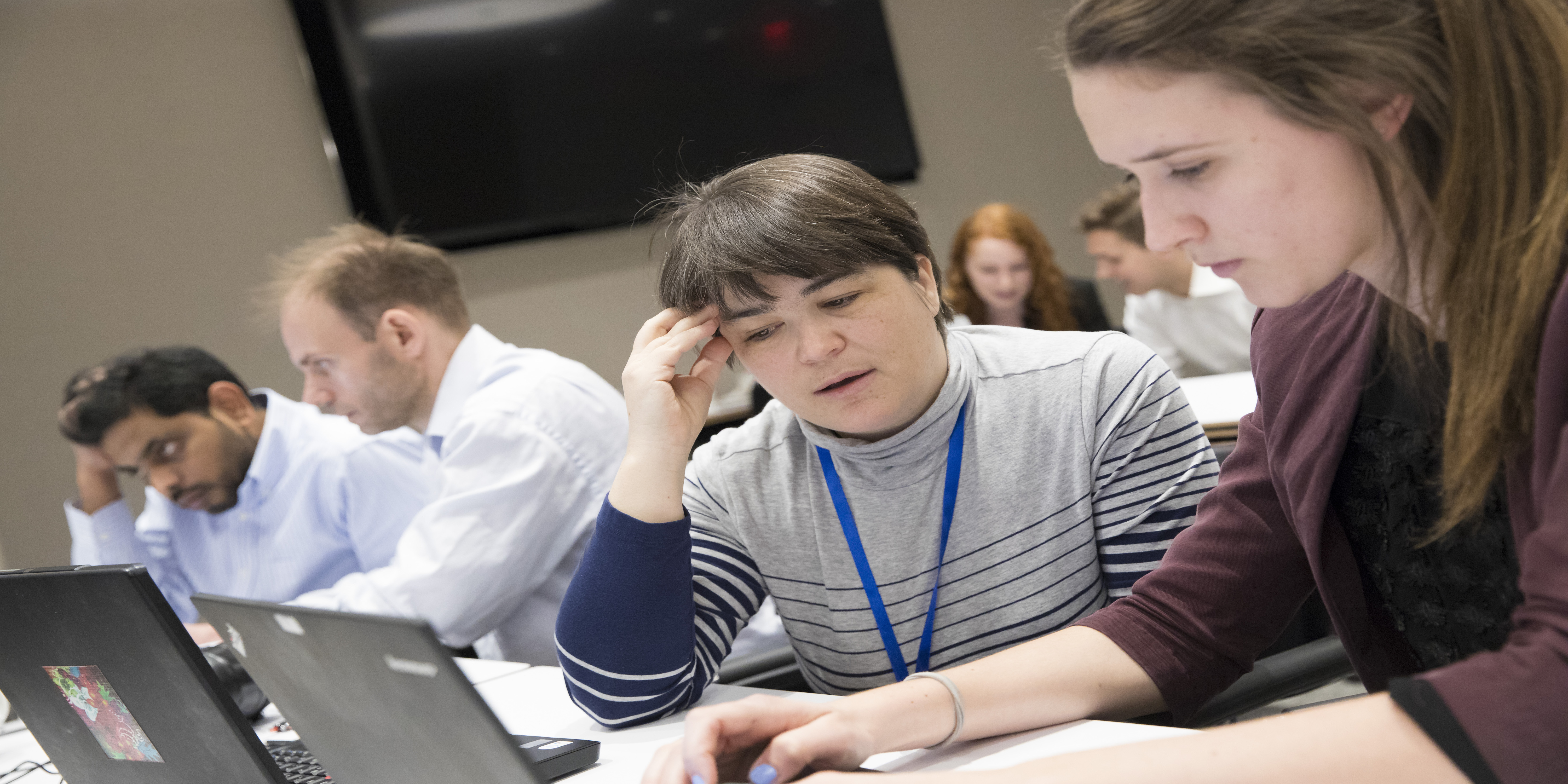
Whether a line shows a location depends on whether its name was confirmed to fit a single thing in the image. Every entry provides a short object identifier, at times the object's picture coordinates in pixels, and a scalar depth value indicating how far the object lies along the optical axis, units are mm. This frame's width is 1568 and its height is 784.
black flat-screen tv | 4012
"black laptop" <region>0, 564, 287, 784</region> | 1008
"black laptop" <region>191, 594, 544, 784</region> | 738
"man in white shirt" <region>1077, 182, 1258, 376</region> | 3803
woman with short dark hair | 1309
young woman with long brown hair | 663
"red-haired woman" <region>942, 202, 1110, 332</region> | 4164
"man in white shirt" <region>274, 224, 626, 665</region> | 2008
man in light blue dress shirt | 2551
